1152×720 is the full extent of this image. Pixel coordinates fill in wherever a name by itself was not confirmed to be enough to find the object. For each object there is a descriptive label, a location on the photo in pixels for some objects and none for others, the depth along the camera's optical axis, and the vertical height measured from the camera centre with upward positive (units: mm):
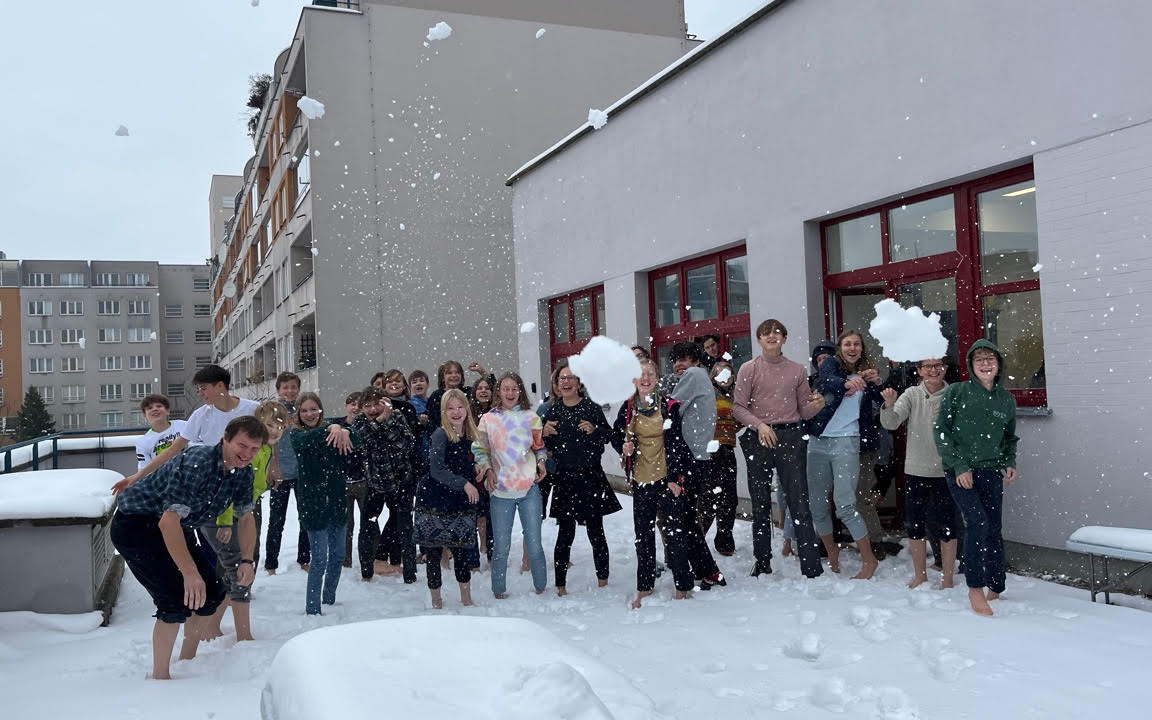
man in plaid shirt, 4574 -646
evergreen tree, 63250 -651
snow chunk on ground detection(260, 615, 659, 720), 2141 -791
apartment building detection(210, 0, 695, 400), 21891 +6624
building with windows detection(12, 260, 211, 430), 71250 +5716
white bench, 4938 -1106
